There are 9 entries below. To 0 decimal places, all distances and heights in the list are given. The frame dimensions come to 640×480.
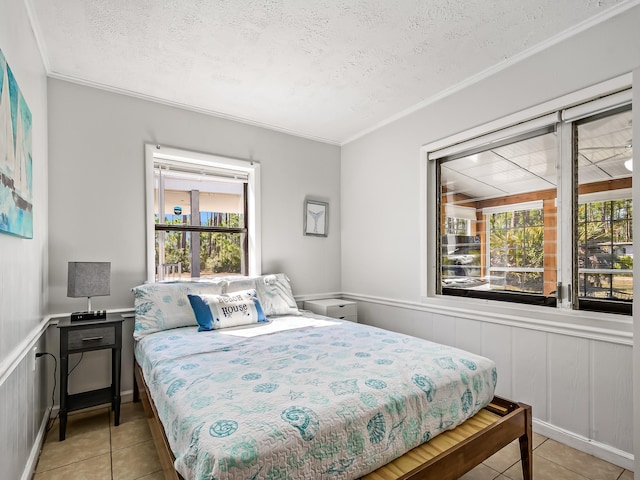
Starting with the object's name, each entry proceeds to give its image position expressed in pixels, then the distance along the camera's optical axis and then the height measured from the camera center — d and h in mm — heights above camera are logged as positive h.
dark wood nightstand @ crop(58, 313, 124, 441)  2311 -736
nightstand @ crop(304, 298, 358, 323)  3590 -701
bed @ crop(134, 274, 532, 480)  1162 -657
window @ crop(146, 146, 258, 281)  3209 +271
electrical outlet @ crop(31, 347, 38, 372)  2039 -716
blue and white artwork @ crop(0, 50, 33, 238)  1371 +374
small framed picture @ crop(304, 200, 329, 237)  3945 +285
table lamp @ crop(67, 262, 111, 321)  2375 -273
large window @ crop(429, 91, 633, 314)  2094 +226
